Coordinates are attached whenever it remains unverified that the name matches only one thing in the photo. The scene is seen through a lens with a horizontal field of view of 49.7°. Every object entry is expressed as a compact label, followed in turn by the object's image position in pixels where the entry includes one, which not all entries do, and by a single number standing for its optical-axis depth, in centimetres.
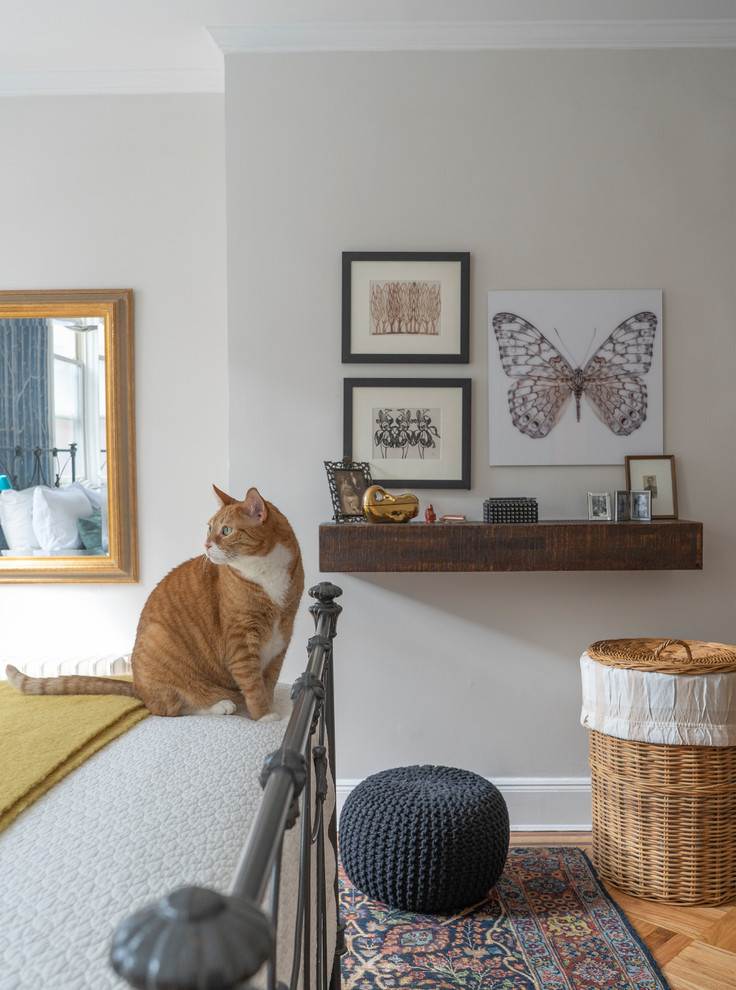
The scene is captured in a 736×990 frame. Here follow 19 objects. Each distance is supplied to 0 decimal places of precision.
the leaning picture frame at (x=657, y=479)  269
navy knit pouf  207
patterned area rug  188
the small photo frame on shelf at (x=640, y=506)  258
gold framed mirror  297
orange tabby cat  154
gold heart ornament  248
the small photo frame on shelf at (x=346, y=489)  254
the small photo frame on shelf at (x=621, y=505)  259
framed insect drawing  270
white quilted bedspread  72
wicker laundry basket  221
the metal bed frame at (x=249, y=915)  38
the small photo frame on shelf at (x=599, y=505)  263
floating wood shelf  243
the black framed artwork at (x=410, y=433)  271
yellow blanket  105
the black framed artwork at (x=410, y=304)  271
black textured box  253
